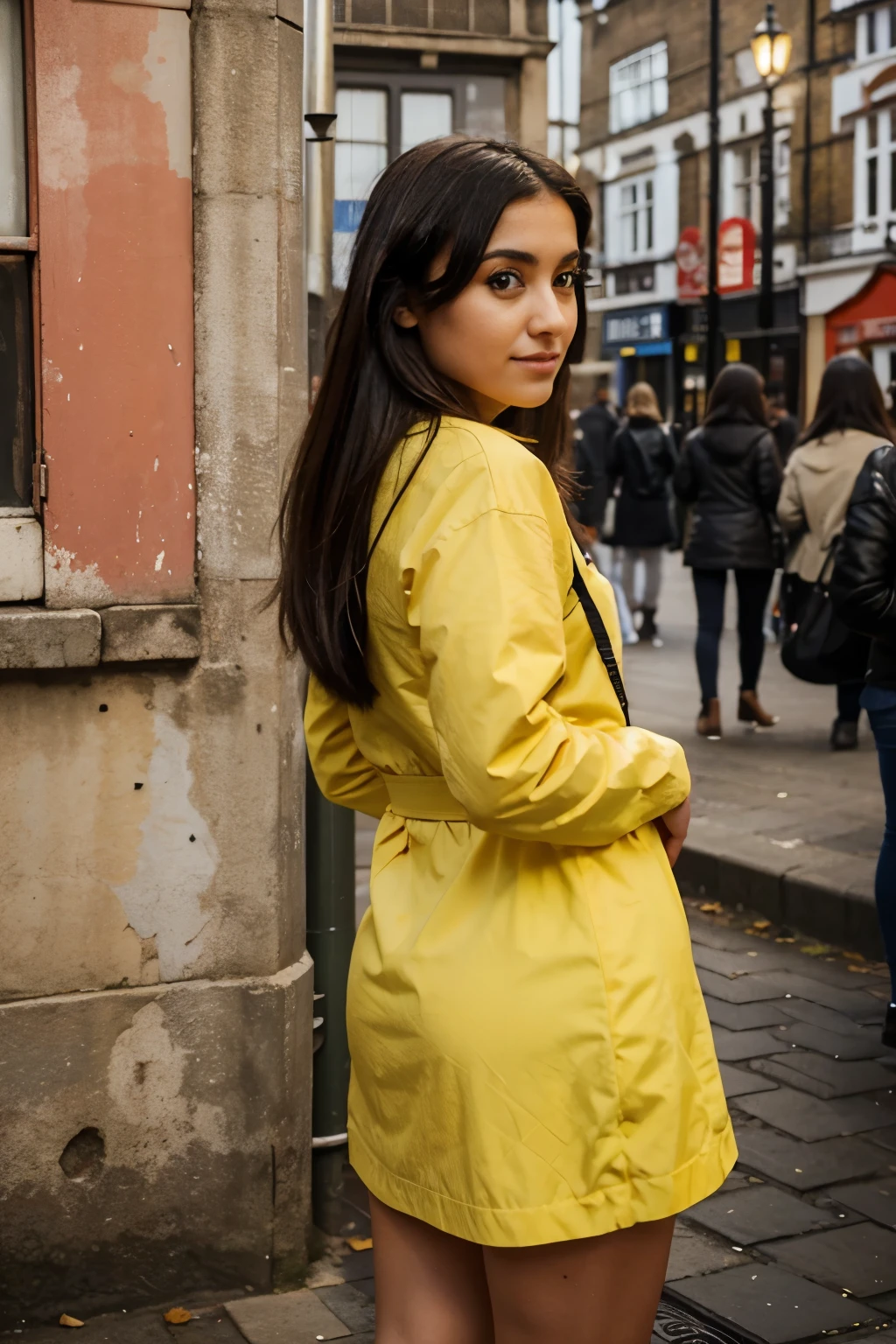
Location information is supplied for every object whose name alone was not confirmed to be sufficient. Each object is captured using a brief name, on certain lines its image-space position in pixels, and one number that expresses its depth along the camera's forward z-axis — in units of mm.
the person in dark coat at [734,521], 9422
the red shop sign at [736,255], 25969
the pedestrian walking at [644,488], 12961
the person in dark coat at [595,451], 13305
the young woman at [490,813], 1748
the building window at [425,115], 11914
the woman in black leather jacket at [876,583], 4668
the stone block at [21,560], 3111
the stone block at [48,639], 3041
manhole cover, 3203
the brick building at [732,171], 30469
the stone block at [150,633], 3139
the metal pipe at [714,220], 23438
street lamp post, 20984
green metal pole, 3691
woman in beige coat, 7805
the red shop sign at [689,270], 28250
